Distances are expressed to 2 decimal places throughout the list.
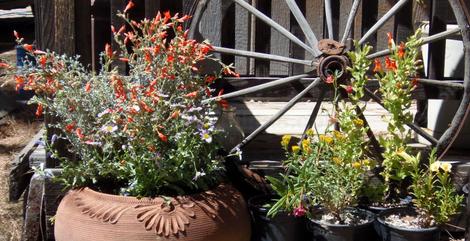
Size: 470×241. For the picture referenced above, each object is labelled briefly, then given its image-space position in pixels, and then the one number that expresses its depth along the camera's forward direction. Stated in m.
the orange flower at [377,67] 3.28
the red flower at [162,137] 2.91
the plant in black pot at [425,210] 3.19
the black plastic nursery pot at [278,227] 3.31
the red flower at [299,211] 3.12
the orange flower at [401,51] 3.29
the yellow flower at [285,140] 3.28
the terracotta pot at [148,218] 2.93
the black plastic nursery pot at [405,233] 3.18
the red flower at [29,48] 3.09
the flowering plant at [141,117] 3.04
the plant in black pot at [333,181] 3.19
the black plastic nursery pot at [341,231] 3.18
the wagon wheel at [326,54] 3.67
